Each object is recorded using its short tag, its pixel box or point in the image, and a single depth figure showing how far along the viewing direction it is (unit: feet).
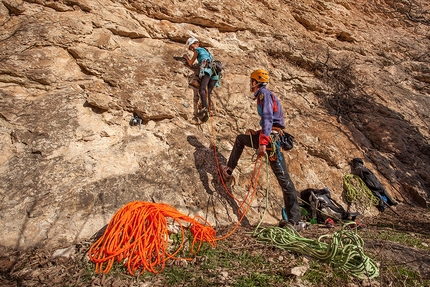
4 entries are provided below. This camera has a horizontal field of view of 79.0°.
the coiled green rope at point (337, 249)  7.43
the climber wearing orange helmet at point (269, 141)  10.93
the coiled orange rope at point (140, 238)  7.70
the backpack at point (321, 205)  13.16
